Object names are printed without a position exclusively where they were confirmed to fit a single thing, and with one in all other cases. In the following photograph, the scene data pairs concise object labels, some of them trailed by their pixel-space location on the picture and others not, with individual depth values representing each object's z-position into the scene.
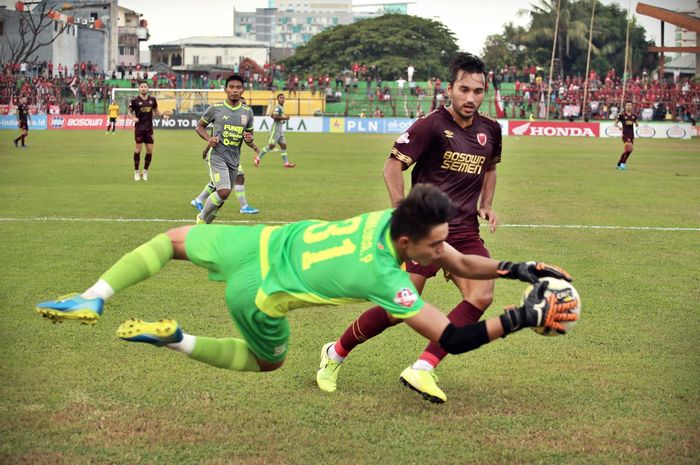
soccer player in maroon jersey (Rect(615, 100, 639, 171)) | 30.47
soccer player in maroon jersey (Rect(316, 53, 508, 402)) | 6.62
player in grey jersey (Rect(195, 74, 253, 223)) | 15.20
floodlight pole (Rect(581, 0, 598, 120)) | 56.24
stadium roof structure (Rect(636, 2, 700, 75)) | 57.19
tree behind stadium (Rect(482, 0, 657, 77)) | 91.25
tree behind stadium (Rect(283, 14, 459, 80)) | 93.31
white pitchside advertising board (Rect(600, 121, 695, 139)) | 53.22
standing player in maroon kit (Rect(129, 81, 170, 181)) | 24.25
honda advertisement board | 55.19
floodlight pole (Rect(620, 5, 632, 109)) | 55.42
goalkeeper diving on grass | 4.82
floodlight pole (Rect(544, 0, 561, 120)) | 61.73
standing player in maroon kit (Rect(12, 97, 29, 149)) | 37.09
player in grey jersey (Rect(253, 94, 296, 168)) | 29.89
